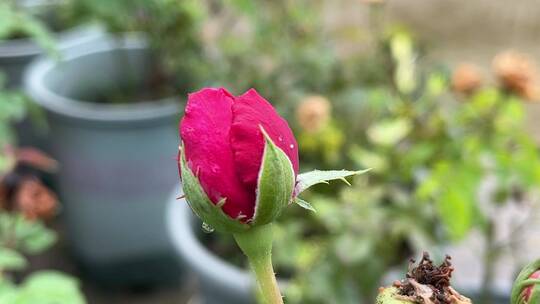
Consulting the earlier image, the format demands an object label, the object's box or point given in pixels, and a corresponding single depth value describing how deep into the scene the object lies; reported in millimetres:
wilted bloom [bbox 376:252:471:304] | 271
